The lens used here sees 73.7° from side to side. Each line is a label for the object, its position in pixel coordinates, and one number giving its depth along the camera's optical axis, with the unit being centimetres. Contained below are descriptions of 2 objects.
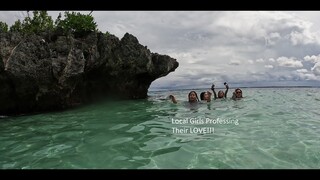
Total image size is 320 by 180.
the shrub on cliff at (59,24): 1164
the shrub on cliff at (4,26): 1092
